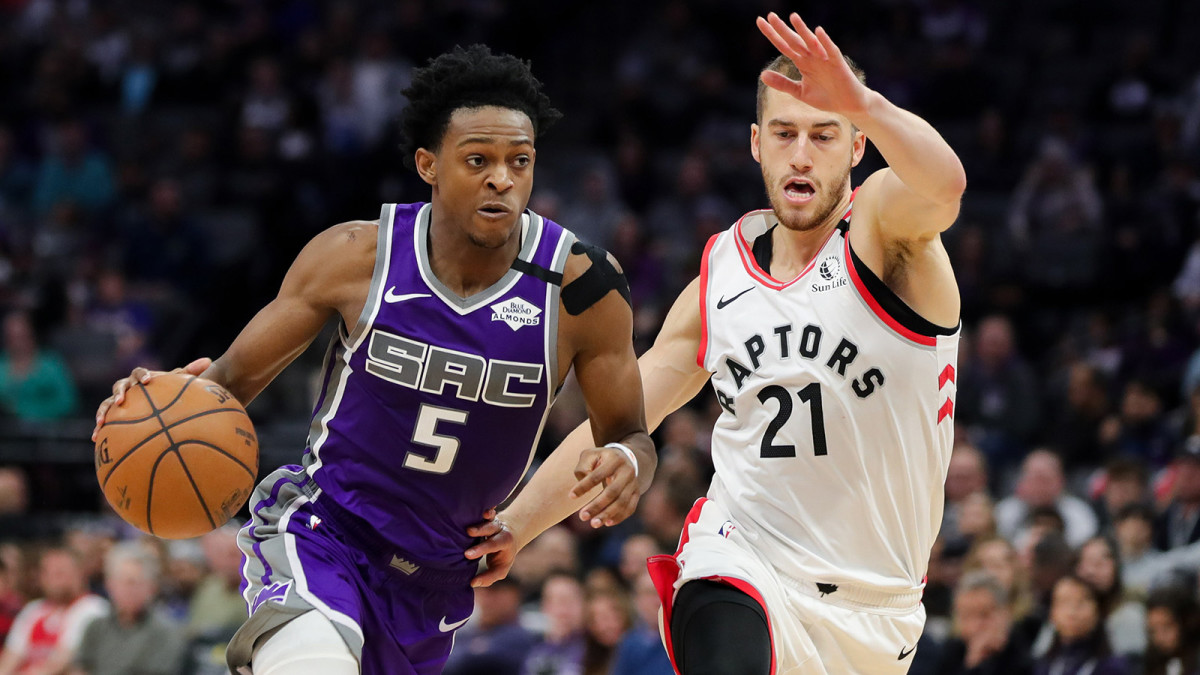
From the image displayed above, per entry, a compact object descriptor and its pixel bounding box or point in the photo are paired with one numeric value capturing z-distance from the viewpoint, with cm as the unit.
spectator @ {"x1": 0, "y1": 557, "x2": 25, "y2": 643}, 1210
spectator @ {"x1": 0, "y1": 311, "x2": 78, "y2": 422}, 1466
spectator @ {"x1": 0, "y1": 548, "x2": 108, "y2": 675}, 1159
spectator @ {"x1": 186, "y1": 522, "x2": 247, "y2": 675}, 1094
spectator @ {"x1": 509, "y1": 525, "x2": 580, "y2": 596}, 1053
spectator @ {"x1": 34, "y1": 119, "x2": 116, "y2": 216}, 1750
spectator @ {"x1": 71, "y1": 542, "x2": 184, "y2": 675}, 1094
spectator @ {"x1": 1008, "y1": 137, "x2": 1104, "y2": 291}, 1359
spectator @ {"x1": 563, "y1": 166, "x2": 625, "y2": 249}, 1505
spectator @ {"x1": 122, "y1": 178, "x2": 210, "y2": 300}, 1650
